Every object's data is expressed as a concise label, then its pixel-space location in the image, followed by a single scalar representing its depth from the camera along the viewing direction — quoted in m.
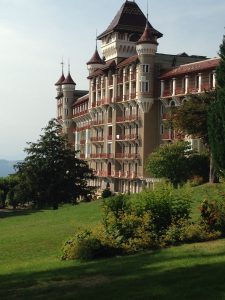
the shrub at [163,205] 17.55
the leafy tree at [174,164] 50.56
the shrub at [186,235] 16.70
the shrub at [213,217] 17.42
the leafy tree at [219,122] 35.91
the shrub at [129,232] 16.45
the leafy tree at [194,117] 43.94
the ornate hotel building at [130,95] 64.31
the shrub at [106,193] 59.58
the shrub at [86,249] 16.14
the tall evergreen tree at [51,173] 60.22
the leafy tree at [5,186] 72.31
